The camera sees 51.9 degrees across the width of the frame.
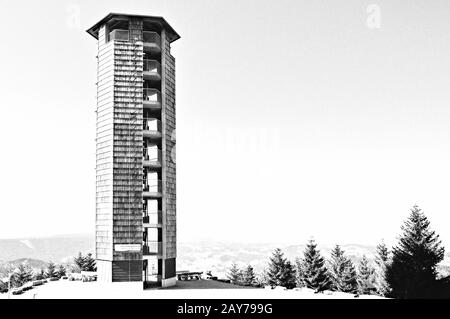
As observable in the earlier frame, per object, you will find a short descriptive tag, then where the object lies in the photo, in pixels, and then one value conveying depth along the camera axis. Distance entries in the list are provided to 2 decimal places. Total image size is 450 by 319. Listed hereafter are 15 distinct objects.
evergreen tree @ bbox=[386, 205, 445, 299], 34.00
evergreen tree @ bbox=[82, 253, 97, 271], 39.59
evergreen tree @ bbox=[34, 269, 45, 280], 39.59
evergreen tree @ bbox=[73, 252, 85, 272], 41.20
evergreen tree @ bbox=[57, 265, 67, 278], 37.50
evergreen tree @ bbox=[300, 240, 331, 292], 42.17
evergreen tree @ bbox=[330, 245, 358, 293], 46.38
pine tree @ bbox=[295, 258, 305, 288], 43.09
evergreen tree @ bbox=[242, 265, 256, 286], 53.12
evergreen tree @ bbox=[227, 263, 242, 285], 56.59
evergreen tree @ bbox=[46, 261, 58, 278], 39.34
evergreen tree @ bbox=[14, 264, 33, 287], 40.46
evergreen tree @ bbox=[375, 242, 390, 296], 38.25
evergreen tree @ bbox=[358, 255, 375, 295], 46.84
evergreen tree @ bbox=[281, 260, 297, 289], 44.91
